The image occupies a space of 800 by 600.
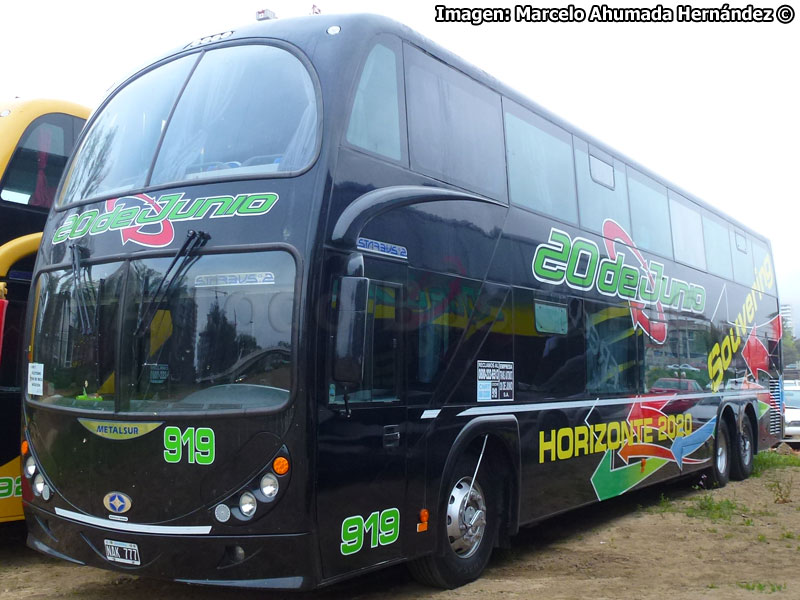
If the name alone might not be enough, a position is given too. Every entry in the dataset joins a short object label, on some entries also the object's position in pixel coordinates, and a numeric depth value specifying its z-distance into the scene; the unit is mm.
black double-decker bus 5375
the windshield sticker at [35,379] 6398
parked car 22578
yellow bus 7507
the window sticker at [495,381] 7172
